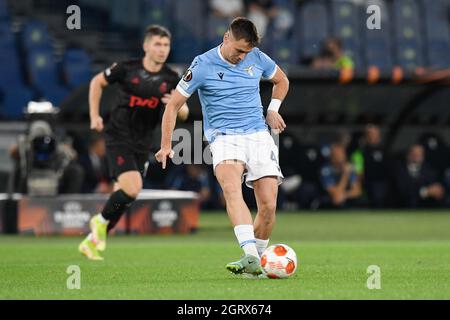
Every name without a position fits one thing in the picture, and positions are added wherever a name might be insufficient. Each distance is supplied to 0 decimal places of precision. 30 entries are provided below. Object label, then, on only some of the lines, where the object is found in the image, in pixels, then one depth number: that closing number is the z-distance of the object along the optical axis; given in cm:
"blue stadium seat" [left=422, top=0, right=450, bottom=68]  2620
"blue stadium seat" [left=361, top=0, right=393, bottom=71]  2561
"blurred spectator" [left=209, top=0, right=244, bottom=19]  2473
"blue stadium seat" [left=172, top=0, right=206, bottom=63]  2406
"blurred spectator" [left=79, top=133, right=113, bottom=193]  2103
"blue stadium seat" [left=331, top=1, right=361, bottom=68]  2561
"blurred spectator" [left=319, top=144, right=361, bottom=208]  2297
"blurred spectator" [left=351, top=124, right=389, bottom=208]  2341
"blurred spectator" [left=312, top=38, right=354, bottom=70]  2273
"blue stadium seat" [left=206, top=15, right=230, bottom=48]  2438
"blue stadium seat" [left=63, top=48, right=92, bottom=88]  2355
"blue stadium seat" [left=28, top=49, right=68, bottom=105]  2323
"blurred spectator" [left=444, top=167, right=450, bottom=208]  2397
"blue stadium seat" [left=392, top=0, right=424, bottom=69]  2594
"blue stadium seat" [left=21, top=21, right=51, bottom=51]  2366
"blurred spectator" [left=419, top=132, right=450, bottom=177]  2395
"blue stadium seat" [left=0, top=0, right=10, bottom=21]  2370
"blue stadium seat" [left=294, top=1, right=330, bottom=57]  2538
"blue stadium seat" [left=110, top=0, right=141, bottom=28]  2414
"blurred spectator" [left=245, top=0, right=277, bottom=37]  2438
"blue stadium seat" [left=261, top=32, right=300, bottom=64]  2480
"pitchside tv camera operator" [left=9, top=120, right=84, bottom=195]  1734
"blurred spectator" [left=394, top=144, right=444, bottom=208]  2341
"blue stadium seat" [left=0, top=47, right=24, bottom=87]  2342
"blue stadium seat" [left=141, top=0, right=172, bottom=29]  2419
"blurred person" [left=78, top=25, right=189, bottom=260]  1255
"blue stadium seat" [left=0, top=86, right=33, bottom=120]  2297
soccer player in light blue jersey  956
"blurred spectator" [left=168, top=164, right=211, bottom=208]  2203
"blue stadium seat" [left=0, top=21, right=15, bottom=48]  2356
